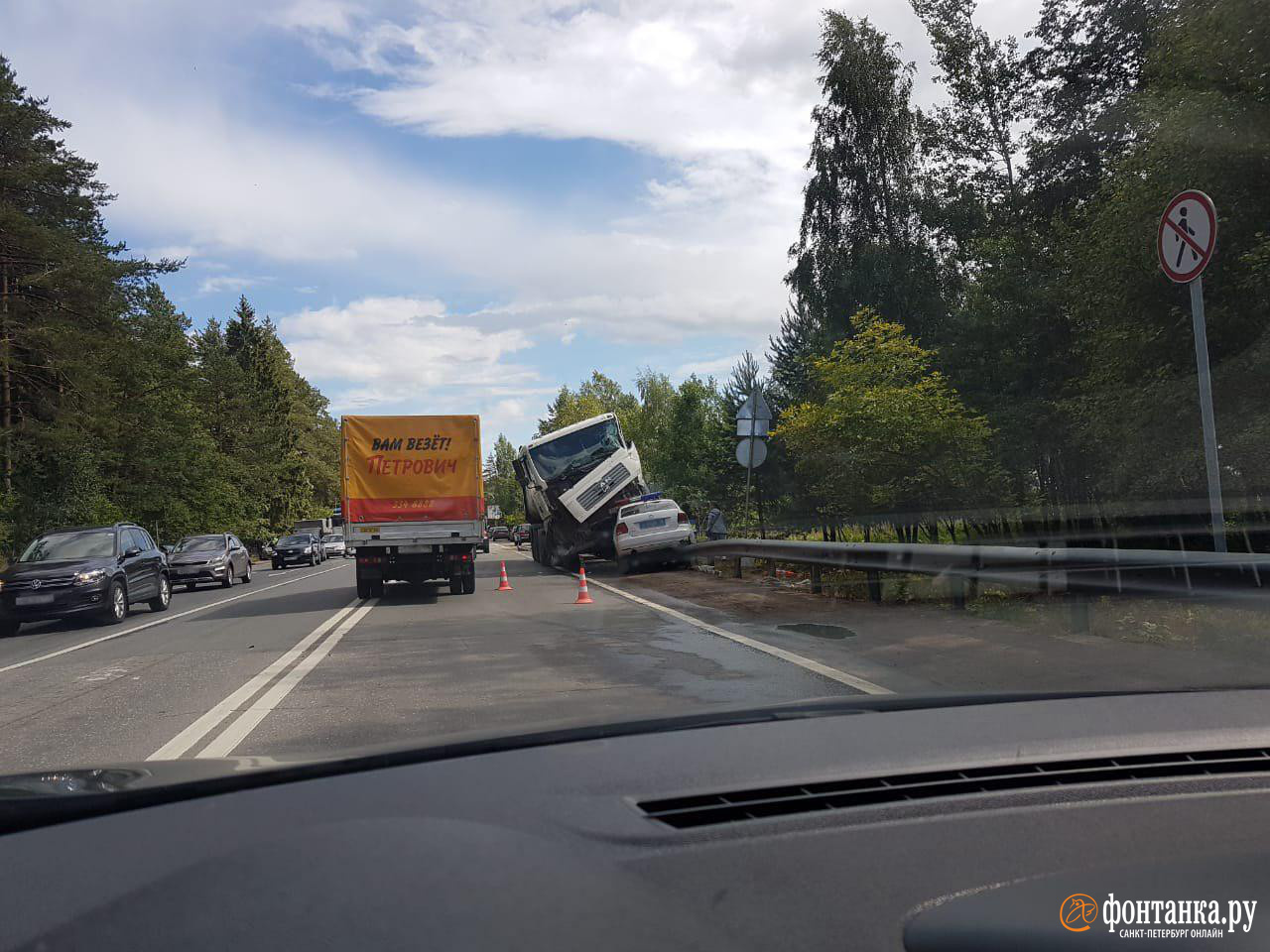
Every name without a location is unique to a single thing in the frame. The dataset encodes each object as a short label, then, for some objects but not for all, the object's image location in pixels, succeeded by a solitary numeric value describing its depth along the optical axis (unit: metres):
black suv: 16.12
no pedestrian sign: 7.50
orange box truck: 18.03
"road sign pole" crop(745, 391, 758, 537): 18.58
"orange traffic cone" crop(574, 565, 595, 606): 15.48
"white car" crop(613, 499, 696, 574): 22.17
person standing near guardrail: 27.62
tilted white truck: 26.36
